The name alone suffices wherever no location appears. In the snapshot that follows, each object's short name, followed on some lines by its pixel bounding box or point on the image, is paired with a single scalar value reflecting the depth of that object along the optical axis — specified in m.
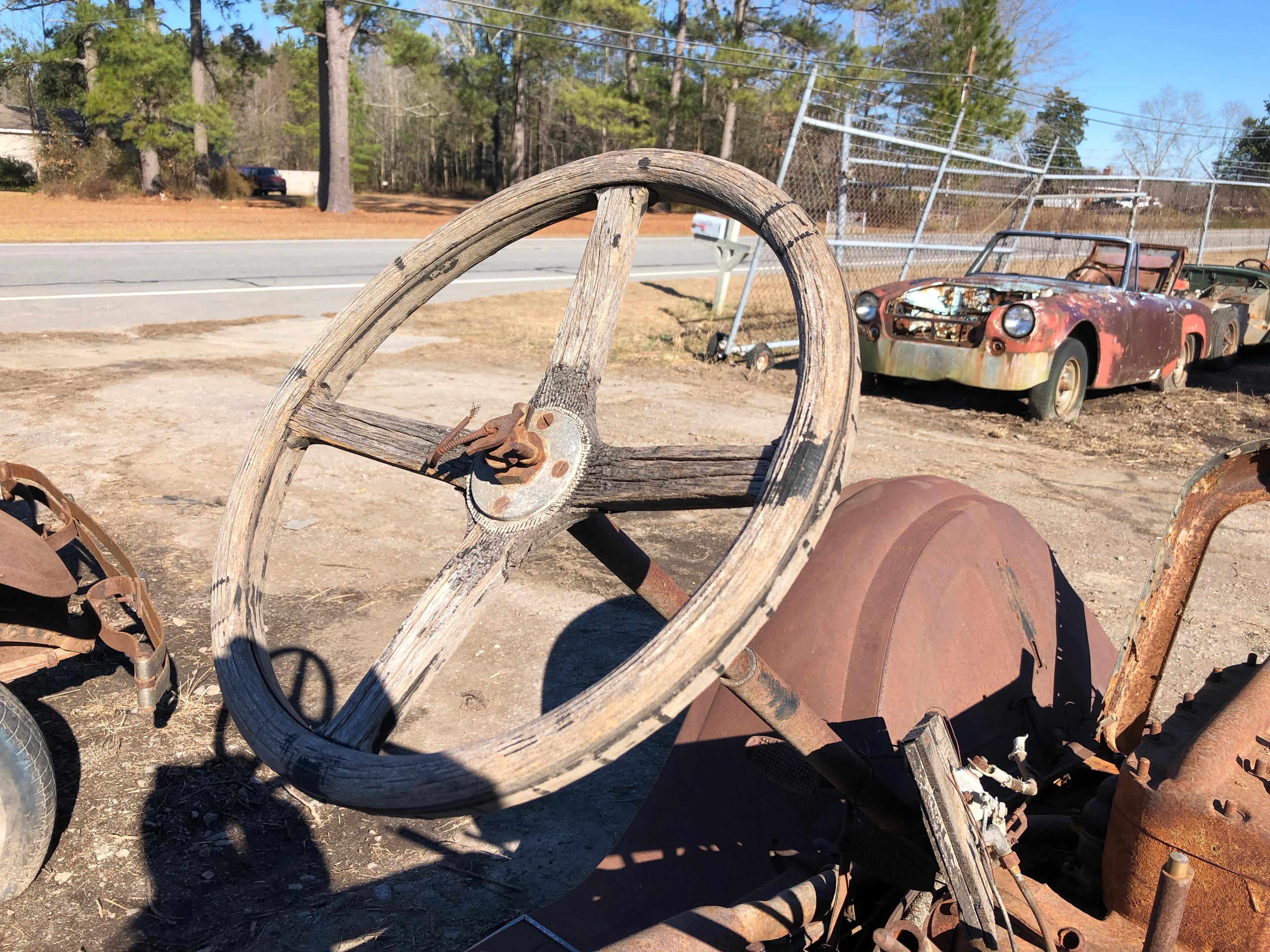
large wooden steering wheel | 1.04
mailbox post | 11.32
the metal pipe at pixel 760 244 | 8.73
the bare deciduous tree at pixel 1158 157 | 29.81
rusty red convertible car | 7.44
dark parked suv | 39.06
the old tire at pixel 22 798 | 2.35
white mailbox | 12.01
